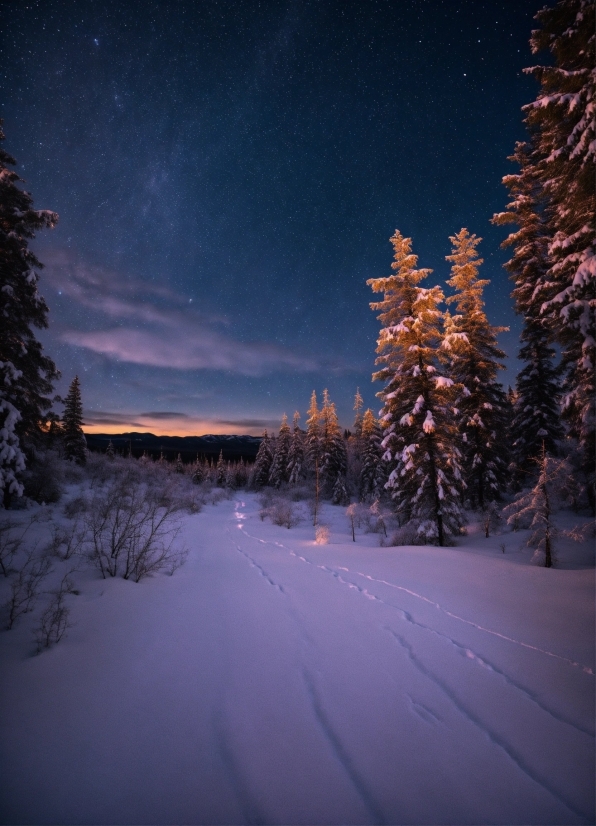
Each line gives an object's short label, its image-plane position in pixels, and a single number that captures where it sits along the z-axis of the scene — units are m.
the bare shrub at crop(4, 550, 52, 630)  4.67
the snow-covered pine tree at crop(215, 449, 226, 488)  59.81
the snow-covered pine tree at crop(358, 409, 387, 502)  34.40
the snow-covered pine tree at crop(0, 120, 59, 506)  11.45
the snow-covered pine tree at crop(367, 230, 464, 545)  12.04
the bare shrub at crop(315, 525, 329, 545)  14.03
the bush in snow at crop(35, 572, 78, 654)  4.10
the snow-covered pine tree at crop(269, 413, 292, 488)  47.09
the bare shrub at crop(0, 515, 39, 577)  6.38
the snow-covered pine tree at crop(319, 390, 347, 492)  39.31
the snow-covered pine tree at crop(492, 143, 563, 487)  15.79
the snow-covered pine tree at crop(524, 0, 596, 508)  6.71
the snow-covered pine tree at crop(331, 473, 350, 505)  34.78
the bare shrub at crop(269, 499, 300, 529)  20.85
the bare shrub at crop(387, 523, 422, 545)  13.12
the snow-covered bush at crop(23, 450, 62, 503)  13.16
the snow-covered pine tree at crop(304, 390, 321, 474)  41.33
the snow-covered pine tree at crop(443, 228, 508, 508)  16.53
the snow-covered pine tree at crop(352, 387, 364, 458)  49.00
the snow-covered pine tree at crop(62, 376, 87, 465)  30.41
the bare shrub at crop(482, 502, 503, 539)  13.64
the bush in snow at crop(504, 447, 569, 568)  8.46
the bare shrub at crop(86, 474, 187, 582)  6.70
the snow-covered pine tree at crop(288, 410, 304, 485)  44.66
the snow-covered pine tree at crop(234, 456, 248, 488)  65.55
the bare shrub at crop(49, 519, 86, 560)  7.24
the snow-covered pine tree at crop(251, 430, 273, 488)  51.28
